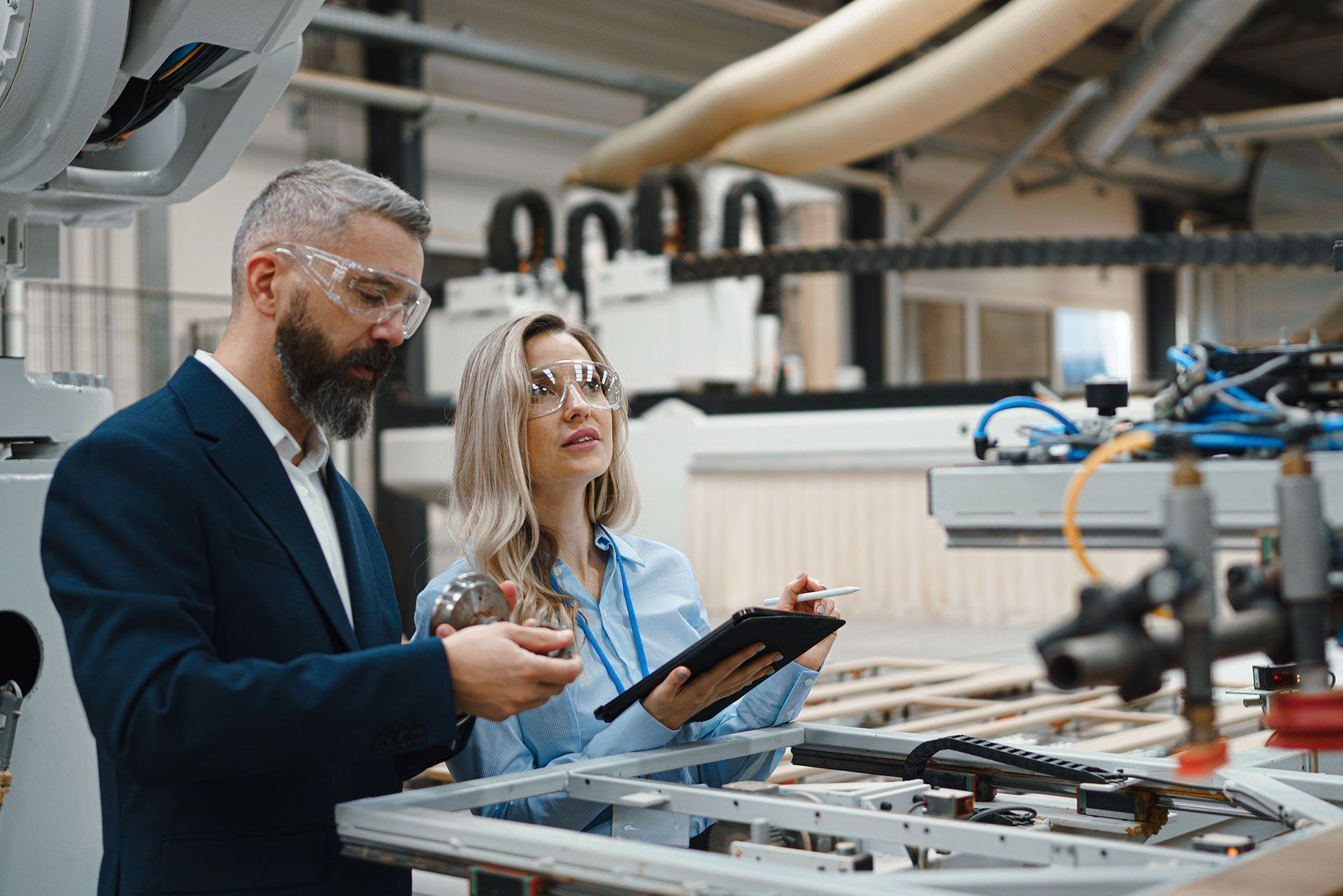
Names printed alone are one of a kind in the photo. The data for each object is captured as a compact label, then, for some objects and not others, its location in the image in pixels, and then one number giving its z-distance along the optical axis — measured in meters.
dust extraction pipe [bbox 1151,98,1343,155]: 10.72
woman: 1.76
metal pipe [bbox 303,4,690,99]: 7.93
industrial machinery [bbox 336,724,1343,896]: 1.13
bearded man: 1.26
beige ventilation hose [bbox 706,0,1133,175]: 7.21
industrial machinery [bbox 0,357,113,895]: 2.03
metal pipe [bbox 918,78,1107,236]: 10.04
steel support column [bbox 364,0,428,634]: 7.39
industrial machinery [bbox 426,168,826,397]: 6.66
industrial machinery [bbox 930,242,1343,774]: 0.93
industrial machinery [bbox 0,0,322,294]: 1.71
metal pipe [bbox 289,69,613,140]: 8.00
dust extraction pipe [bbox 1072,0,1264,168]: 8.09
